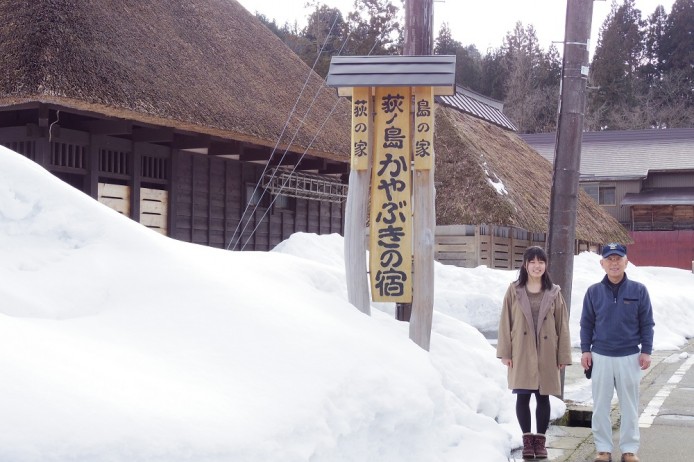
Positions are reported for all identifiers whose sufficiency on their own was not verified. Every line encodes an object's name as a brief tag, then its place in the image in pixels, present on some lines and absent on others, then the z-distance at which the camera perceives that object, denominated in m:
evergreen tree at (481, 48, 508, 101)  52.31
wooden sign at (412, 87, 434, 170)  5.87
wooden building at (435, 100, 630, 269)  16.67
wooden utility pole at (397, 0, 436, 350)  5.82
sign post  5.86
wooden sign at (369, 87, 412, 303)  5.93
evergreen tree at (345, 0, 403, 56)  35.91
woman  5.21
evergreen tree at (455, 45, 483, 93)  52.41
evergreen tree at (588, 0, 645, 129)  48.41
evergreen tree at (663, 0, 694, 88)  49.12
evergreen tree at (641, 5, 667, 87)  50.34
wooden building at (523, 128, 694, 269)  31.89
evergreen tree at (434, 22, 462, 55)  54.84
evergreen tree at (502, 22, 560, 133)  49.94
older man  5.05
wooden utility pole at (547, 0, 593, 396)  6.88
